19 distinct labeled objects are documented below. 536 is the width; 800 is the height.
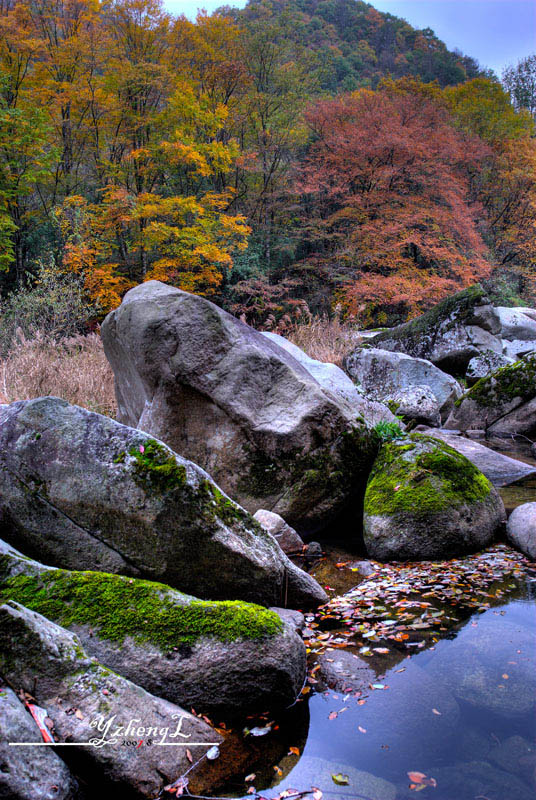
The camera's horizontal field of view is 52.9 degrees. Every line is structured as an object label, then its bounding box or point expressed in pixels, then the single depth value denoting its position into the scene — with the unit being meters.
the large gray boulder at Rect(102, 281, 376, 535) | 4.84
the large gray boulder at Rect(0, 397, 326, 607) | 3.00
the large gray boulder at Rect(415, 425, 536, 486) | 6.20
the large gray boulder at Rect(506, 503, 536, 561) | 4.27
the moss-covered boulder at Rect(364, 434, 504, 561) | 4.27
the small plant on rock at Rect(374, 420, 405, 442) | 5.36
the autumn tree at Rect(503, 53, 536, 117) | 34.59
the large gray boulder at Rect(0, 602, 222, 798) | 1.99
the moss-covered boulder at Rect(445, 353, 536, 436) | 8.29
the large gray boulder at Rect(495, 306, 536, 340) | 14.46
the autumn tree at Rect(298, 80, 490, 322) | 16.69
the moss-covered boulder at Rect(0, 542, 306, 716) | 2.44
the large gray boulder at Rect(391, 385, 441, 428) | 9.01
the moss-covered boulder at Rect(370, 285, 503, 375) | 11.72
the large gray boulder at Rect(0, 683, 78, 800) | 1.69
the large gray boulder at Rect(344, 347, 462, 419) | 9.45
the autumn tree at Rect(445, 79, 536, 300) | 21.98
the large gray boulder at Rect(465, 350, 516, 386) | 10.83
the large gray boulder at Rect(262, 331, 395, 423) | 7.35
